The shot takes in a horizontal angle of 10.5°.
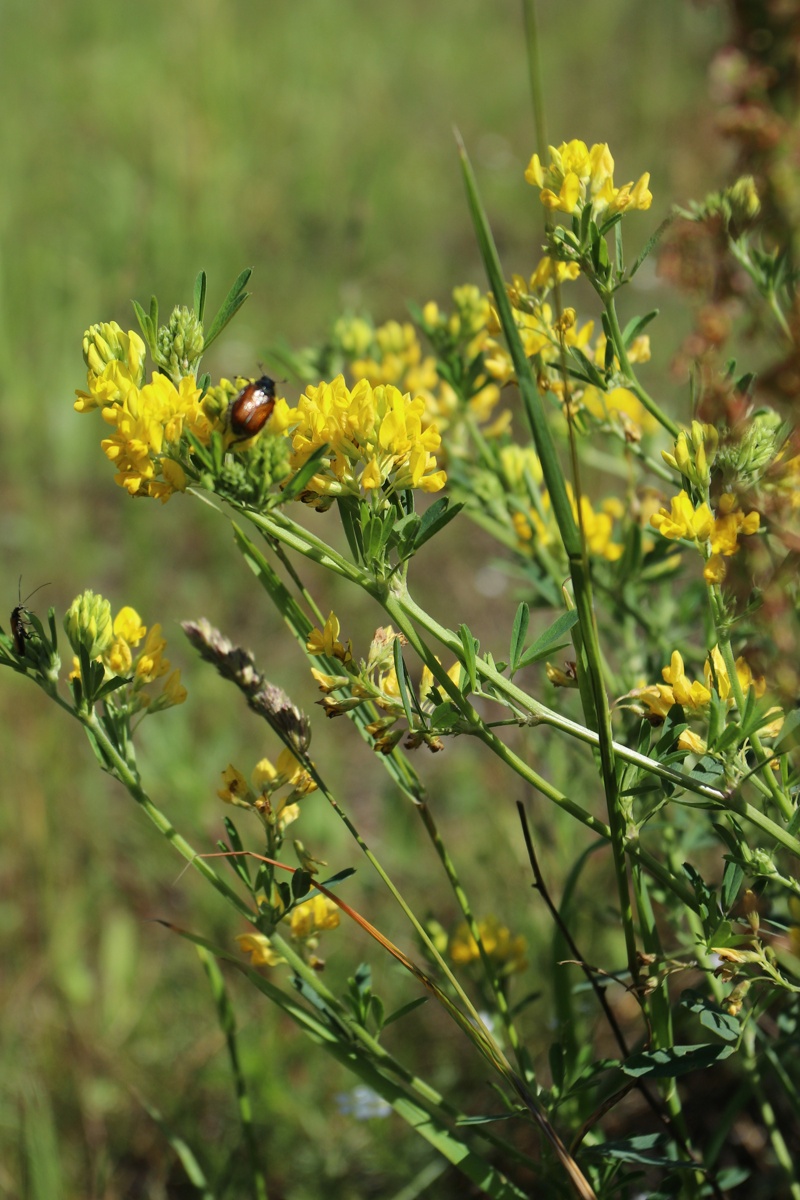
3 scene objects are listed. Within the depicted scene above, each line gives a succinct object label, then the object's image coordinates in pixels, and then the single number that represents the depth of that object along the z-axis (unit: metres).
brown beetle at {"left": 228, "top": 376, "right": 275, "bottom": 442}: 0.60
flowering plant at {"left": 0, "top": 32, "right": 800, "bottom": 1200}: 0.60
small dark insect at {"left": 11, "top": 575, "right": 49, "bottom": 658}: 0.61
